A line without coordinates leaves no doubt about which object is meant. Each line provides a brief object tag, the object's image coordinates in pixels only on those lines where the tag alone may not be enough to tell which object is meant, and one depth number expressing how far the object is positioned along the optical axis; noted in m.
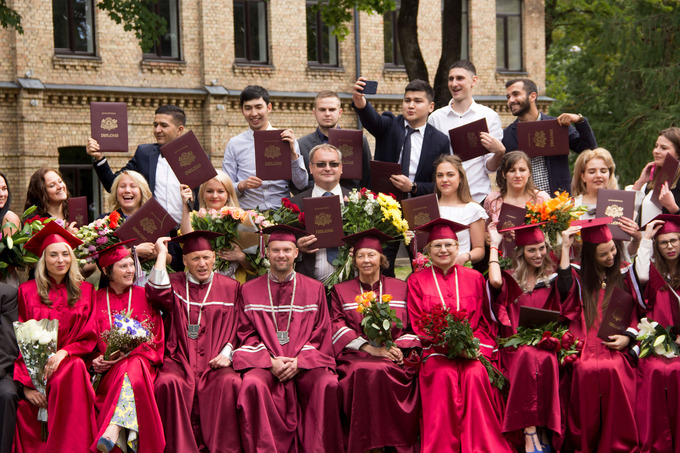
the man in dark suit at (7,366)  7.11
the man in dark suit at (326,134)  9.24
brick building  20.41
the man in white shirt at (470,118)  9.47
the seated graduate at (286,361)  7.23
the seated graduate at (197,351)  7.16
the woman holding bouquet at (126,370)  6.94
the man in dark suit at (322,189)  8.57
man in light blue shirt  9.04
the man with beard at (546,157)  9.38
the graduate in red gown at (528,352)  7.23
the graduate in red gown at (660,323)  7.20
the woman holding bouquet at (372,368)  7.32
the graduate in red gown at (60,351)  7.05
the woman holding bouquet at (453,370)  7.15
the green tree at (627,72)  26.58
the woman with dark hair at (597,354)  7.22
